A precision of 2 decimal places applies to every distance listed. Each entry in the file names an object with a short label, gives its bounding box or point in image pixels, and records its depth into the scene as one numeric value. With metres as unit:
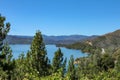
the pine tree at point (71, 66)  20.28
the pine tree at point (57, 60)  19.81
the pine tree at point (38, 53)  13.75
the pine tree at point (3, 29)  8.36
